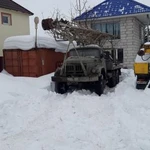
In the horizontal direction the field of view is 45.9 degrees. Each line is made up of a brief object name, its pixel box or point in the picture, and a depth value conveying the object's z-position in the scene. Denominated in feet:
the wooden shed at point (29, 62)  26.97
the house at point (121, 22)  42.39
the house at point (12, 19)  38.96
